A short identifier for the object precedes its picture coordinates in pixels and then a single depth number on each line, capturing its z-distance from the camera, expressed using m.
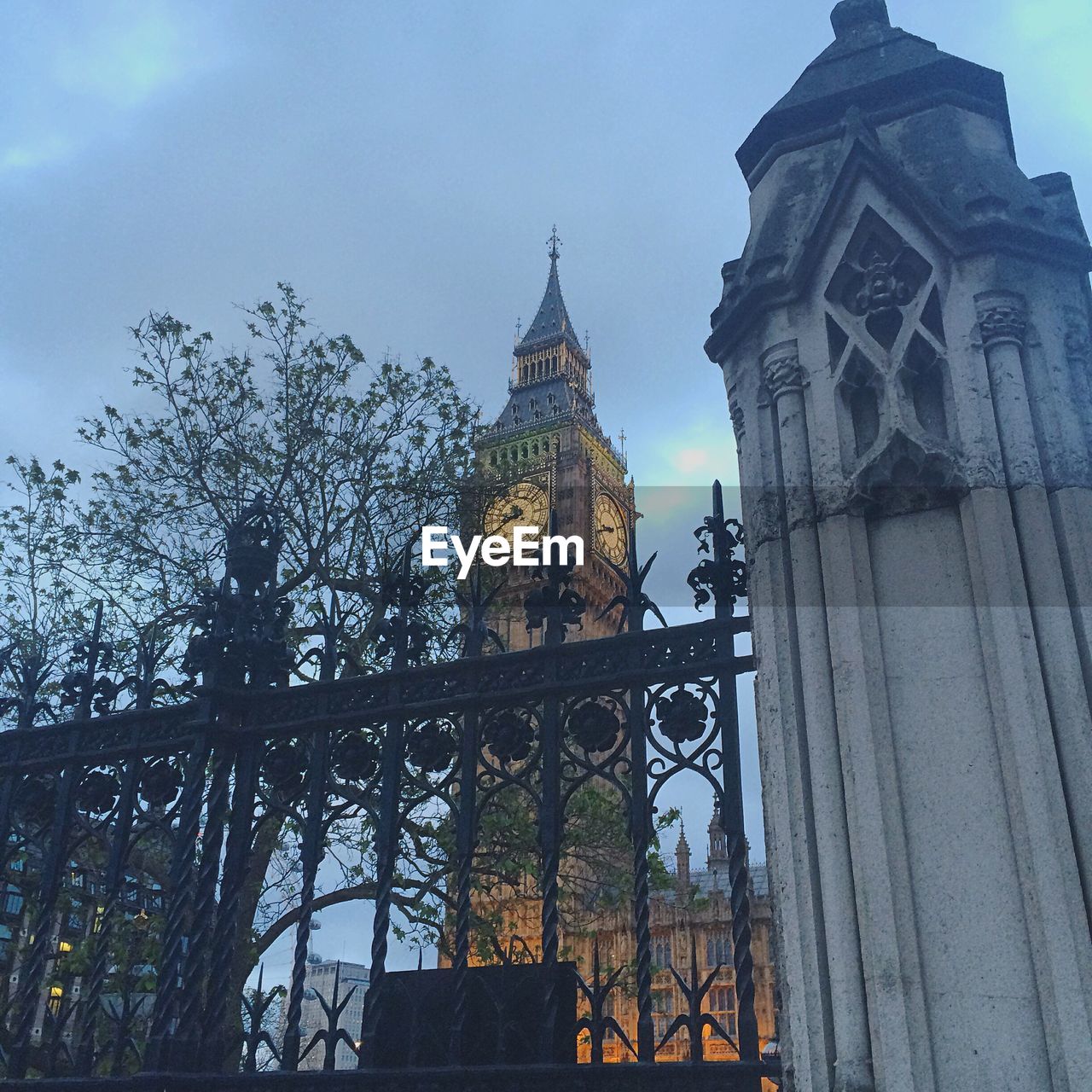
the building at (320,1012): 33.53
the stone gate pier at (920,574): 3.35
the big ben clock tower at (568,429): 52.91
